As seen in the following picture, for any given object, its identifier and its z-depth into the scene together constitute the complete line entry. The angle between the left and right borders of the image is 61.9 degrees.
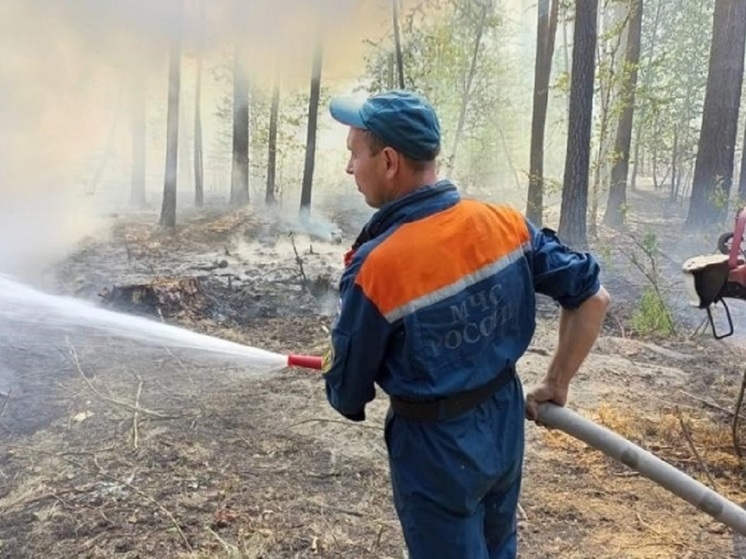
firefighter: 1.61
